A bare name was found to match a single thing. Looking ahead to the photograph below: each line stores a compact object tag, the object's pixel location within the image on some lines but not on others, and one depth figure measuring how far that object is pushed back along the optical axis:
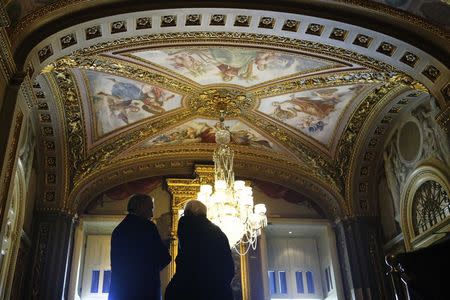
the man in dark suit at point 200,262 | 3.44
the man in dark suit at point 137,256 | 3.45
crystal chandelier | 7.93
